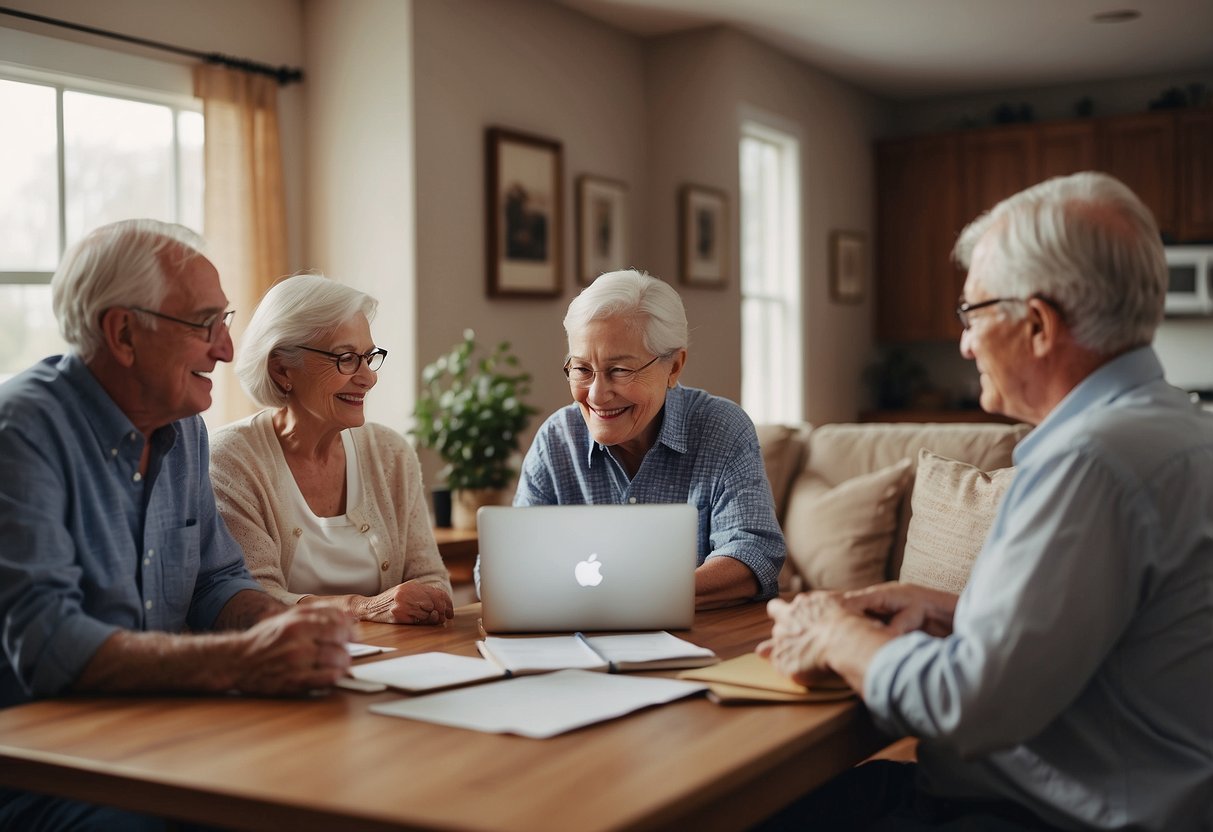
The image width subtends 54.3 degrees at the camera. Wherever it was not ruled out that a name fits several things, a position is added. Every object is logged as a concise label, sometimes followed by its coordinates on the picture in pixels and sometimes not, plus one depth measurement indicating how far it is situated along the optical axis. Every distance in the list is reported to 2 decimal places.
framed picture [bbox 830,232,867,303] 6.96
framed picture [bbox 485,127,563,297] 4.82
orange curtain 4.17
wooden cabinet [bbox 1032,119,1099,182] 6.89
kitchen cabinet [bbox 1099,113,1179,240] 6.69
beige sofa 2.79
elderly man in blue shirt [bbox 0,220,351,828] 1.44
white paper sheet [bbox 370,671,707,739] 1.31
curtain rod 3.64
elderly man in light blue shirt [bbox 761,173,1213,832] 1.24
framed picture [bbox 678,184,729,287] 5.81
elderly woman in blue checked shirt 2.28
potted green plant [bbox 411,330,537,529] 3.90
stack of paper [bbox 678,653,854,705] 1.43
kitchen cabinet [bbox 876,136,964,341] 7.29
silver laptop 1.77
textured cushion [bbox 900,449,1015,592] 2.68
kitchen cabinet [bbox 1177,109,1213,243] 6.61
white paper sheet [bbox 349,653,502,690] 1.50
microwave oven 6.64
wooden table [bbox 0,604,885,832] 1.07
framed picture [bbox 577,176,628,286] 5.39
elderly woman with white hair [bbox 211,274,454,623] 2.16
